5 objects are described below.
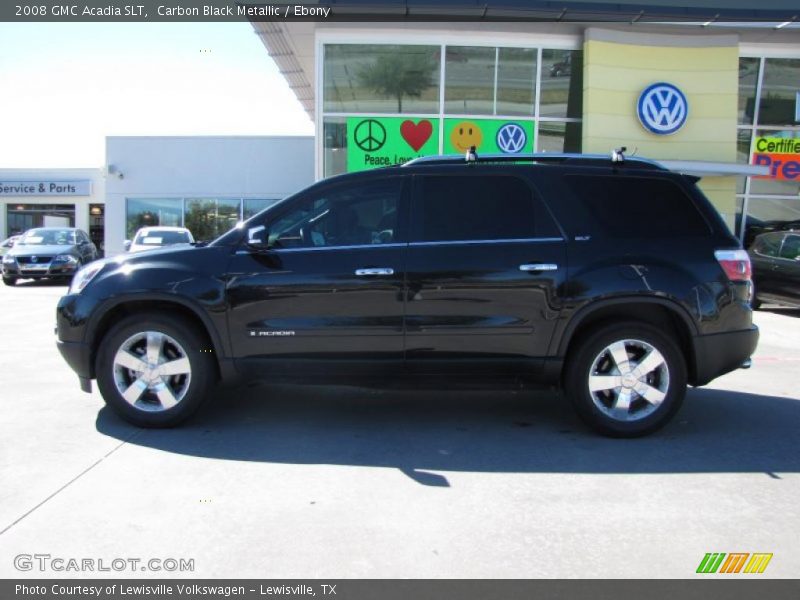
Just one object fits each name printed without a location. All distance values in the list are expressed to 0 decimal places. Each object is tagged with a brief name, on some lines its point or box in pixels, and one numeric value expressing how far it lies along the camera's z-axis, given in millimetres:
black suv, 4699
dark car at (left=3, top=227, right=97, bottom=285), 17359
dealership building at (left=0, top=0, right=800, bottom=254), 14539
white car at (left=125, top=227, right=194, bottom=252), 15860
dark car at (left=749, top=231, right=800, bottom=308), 11461
